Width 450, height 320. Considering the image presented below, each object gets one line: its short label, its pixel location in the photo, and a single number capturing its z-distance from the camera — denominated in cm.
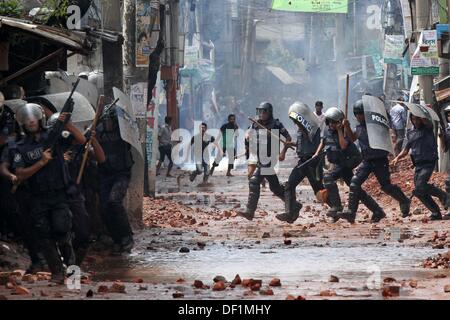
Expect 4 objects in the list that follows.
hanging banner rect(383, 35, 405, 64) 4528
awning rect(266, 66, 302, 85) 7506
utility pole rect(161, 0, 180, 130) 3834
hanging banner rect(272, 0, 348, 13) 3794
